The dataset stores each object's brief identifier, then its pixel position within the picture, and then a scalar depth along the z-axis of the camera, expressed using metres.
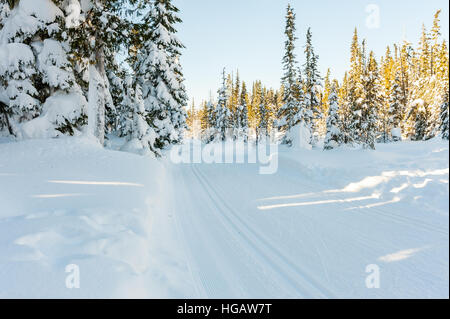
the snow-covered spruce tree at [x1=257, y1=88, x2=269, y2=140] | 57.27
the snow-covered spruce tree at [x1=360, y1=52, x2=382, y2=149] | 24.76
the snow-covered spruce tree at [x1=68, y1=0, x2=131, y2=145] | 10.79
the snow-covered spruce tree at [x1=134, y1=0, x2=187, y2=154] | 16.19
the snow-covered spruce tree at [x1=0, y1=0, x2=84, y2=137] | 10.10
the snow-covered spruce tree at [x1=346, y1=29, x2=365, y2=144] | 25.66
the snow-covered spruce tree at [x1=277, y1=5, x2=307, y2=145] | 25.36
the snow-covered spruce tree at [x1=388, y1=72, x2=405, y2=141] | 36.84
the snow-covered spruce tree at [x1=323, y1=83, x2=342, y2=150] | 24.84
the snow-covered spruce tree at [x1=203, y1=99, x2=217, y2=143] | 51.71
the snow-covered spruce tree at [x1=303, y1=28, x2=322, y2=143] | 26.64
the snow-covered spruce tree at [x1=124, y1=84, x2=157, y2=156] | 13.91
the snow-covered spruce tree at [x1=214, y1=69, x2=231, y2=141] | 42.88
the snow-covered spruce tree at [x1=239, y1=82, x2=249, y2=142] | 52.12
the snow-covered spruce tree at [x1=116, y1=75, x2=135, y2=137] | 13.97
